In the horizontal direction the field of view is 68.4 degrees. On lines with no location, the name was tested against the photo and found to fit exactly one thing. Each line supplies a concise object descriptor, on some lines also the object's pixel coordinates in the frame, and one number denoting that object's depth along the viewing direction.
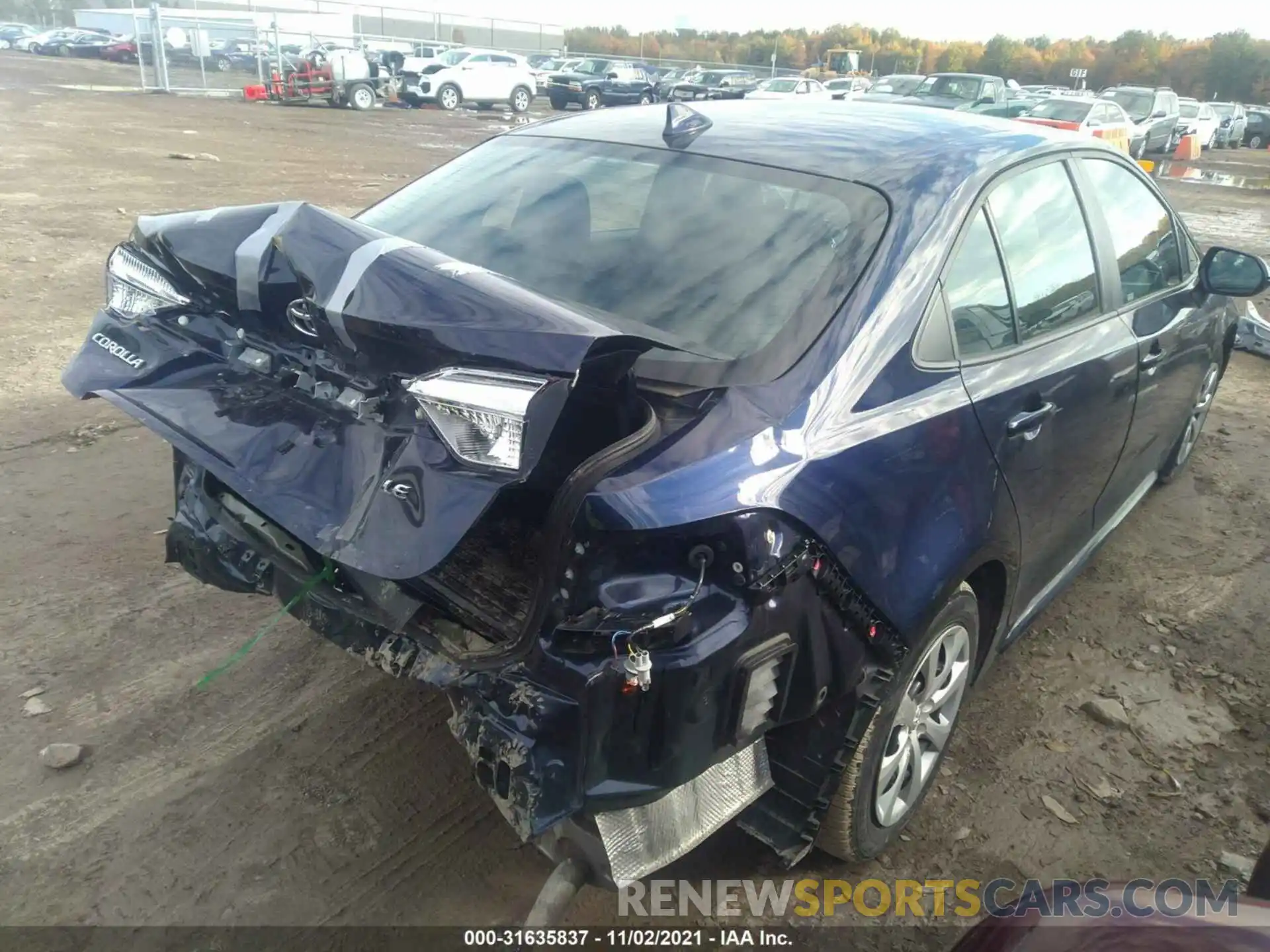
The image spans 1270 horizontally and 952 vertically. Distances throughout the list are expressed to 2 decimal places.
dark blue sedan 1.84
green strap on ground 2.29
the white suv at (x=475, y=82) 29.39
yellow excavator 42.88
